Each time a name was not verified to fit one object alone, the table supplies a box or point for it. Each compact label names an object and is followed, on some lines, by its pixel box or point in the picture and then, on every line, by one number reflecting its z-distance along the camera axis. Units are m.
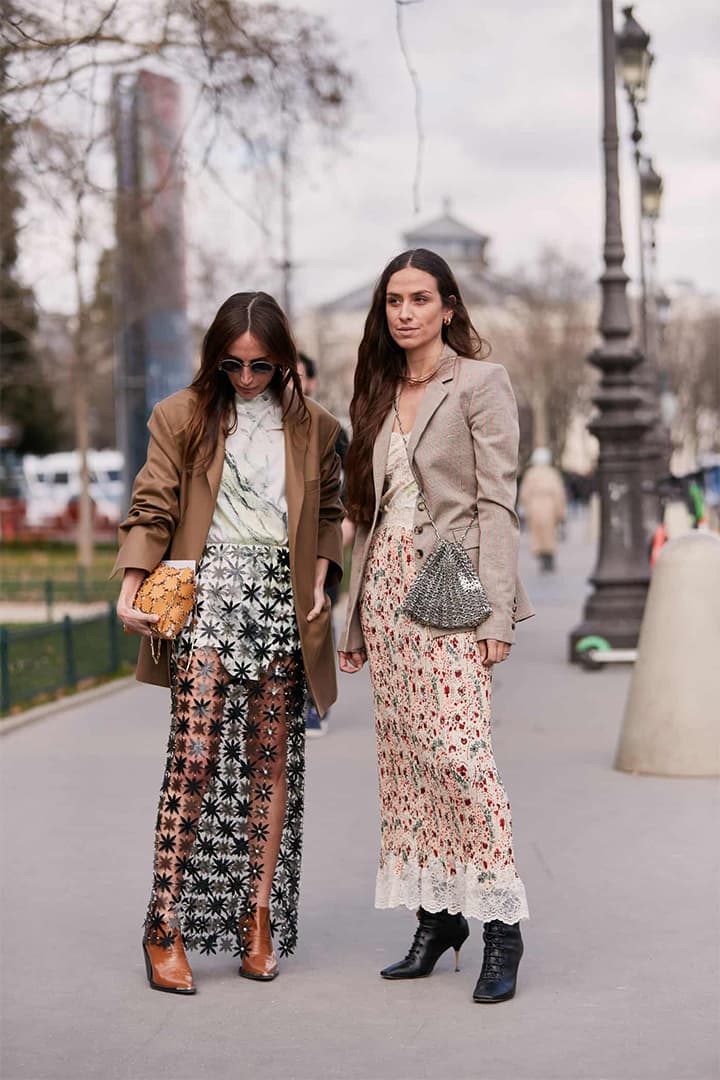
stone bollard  8.21
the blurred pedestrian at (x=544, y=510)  25.59
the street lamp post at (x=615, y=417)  14.02
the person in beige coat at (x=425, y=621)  4.86
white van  64.94
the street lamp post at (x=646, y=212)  18.53
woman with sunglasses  5.02
